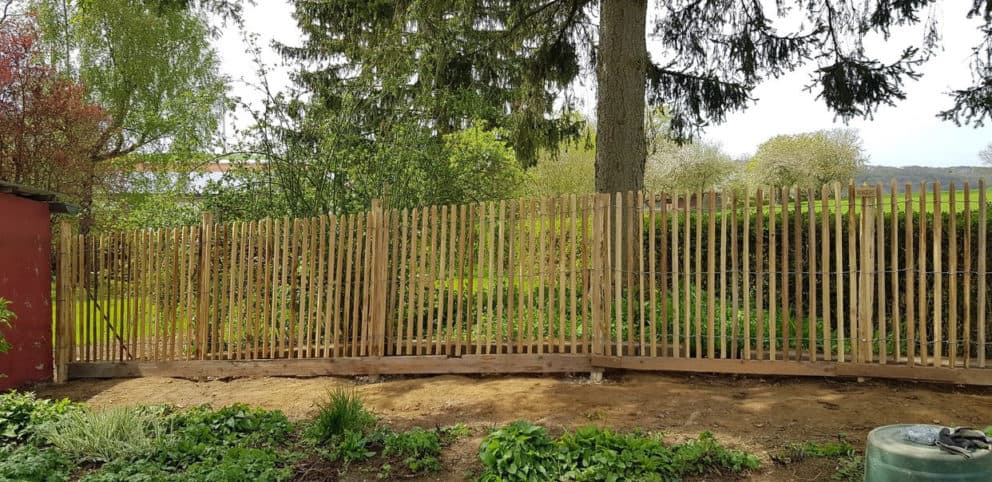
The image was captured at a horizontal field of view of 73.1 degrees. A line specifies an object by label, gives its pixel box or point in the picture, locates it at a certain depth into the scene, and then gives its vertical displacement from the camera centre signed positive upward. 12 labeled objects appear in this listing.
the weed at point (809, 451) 4.11 -1.29
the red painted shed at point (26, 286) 7.79 -0.50
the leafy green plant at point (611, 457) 3.79 -1.25
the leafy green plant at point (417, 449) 4.21 -1.35
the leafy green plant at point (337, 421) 4.71 -1.26
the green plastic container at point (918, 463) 2.68 -0.90
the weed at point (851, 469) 3.78 -1.30
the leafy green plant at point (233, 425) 4.80 -1.36
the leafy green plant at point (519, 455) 3.83 -1.24
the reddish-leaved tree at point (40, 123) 14.60 +2.82
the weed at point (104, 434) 4.56 -1.34
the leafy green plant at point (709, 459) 3.95 -1.29
